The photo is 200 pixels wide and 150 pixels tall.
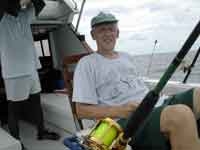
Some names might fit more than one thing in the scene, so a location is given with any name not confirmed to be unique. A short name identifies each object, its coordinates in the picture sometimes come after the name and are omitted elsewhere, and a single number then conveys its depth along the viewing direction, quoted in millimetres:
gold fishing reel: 1346
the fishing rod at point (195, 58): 3019
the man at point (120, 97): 1567
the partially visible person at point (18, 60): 3002
